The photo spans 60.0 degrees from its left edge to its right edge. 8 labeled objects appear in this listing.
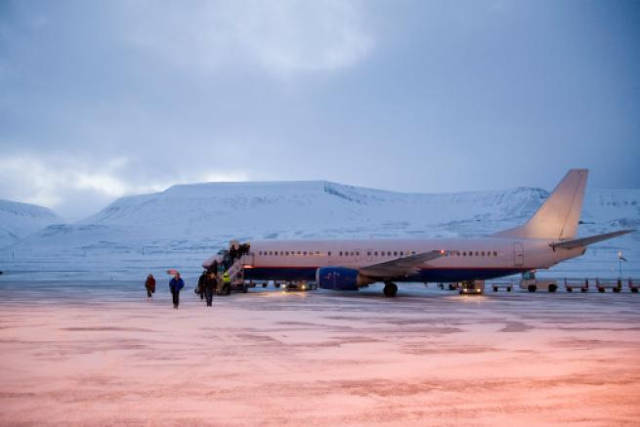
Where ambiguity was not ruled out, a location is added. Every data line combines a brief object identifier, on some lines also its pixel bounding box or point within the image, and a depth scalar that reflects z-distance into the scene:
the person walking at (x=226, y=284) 31.18
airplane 31.88
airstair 34.12
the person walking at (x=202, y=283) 26.44
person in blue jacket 22.50
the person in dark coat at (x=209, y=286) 23.45
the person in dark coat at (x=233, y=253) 35.31
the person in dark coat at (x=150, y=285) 29.12
